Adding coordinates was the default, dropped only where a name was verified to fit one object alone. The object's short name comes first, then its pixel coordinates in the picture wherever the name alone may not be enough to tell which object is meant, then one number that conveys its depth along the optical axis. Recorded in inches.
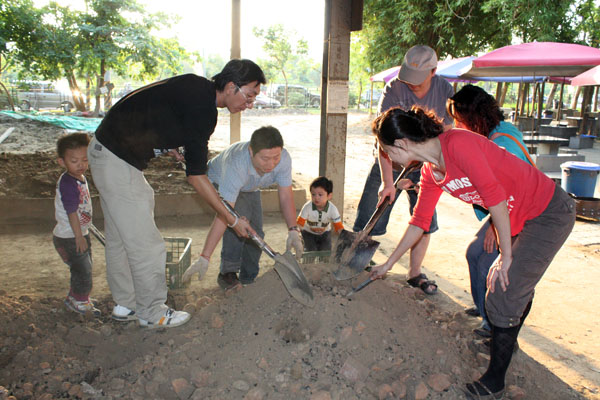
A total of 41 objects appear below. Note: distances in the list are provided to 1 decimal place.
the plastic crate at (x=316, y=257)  129.6
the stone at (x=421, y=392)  77.9
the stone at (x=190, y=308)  113.6
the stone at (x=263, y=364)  82.3
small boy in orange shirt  143.3
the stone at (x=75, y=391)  80.0
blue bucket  228.7
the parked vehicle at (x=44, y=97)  804.6
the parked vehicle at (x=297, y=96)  1106.2
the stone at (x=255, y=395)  75.4
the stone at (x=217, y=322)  100.2
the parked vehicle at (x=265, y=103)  975.0
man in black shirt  93.0
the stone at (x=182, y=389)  79.4
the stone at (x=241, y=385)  77.8
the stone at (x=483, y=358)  94.4
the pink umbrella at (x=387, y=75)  545.8
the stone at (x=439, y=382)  80.4
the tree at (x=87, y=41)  449.1
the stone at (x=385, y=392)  76.7
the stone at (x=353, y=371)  79.7
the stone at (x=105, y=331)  102.0
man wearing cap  117.5
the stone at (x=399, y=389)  77.7
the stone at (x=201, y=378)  80.9
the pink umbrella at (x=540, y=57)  287.4
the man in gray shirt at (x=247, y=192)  109.3
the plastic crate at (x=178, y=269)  121.2
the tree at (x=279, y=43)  1046.4
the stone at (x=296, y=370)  80.1
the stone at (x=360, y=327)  89.3
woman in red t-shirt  73.5
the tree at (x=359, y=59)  730.2
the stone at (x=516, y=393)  83.7
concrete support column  165.0
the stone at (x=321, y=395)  74.1
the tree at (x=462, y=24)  520.4
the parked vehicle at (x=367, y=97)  1334.9
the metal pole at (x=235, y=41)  220.1
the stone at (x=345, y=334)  87.0
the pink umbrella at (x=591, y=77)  323.0
